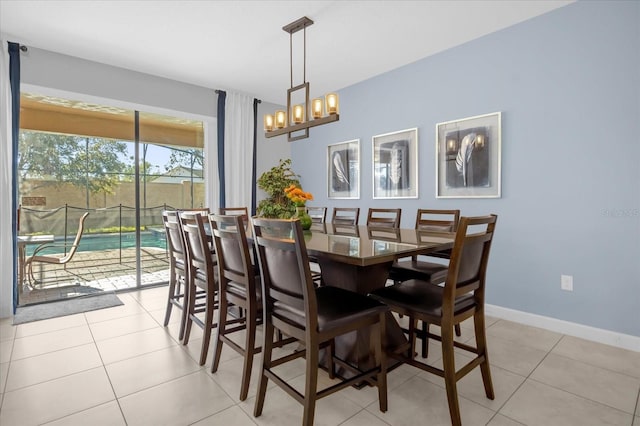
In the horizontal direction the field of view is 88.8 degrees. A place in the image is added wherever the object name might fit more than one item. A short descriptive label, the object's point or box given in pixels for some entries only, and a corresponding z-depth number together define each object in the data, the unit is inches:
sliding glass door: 148.4
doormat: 124.7
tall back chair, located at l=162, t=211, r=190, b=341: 101.4
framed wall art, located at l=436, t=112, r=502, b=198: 120.6
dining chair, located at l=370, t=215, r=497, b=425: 58.9
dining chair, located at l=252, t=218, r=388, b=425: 55.0
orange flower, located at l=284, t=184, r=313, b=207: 100.2
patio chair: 149.9
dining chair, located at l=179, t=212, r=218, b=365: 84.6
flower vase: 102.8
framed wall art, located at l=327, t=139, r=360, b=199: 174.9
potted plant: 112.8
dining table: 60.2
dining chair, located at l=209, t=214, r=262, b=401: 69.8
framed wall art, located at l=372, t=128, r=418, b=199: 147.3
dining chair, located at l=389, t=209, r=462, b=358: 90.8
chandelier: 107.7
